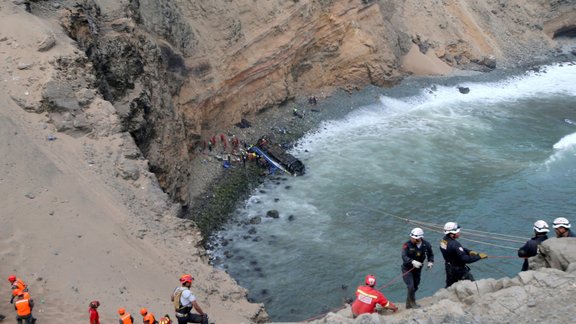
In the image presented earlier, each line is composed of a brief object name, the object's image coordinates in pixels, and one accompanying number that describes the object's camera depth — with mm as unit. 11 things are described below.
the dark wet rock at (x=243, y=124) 29184
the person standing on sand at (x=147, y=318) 10109
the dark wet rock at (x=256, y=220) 23094
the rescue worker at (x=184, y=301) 10406
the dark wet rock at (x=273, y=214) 23358
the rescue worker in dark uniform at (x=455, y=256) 10711
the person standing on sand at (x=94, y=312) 10383
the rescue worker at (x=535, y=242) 10672
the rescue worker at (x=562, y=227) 10539
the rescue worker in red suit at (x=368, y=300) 10047
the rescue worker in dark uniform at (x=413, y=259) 10821
